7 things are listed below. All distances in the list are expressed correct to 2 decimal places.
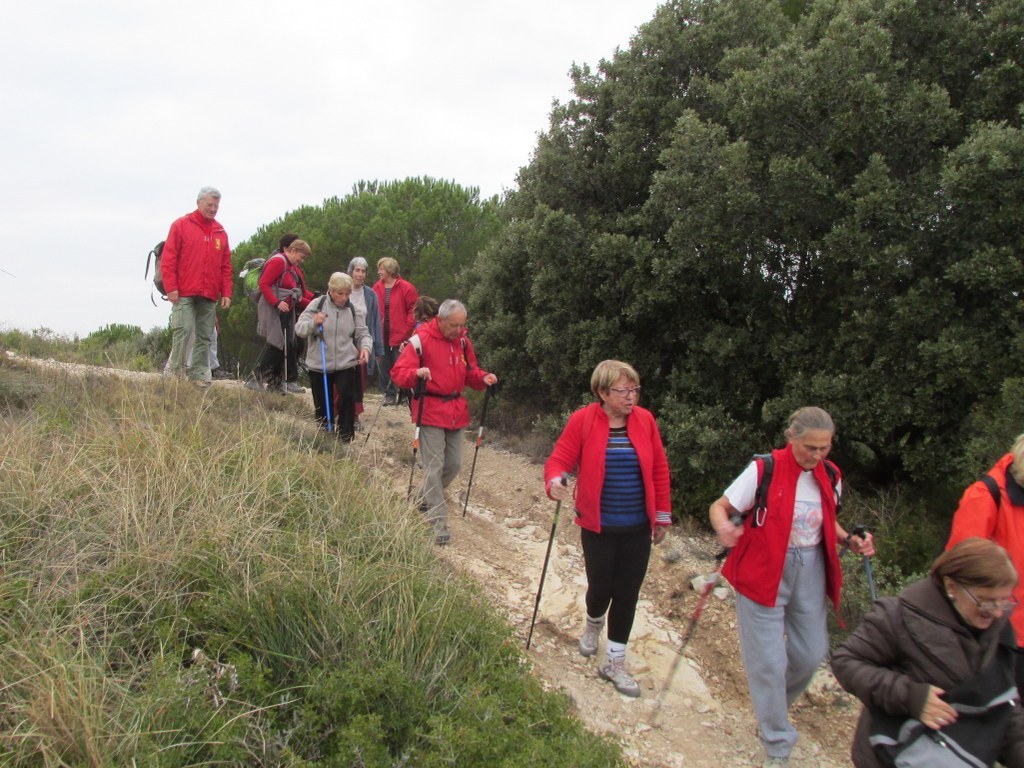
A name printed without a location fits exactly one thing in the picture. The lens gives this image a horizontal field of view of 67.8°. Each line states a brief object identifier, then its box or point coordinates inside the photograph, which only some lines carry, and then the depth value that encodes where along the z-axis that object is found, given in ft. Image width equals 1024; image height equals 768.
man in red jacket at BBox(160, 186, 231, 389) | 25.61
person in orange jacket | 10.59
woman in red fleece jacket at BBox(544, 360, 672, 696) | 13.91
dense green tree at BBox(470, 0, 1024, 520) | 20.83
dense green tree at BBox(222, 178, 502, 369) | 48.11
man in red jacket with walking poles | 19.16
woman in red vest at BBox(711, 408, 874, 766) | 12.00
